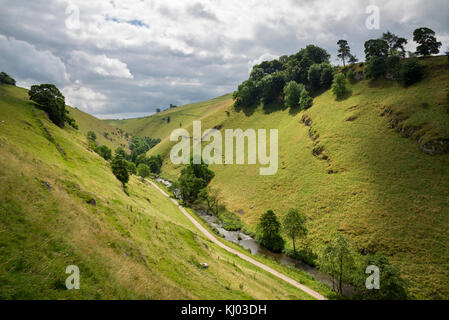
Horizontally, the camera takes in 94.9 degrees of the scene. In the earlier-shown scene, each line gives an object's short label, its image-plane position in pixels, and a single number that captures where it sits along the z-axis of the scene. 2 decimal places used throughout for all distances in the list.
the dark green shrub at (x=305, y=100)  96.06
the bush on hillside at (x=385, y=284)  30.19
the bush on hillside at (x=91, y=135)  157.50
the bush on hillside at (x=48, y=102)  70.81
